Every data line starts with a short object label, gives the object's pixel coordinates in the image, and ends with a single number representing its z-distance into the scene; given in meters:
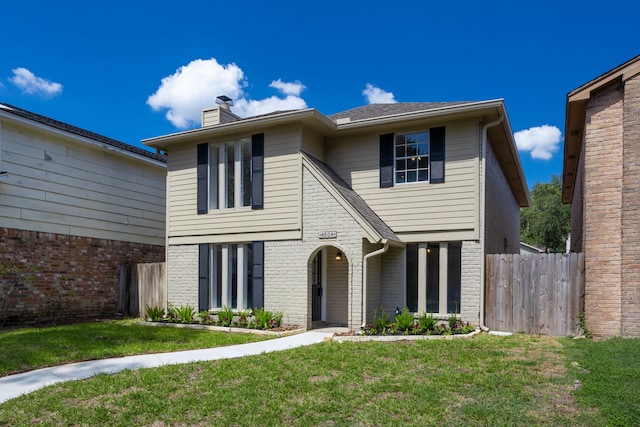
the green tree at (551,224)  42.72
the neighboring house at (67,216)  12.15
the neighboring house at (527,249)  31.54
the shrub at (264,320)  11.36
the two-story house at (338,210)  10.94
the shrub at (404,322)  10.25
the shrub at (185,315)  12.65
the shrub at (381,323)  10.45
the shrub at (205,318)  12.46
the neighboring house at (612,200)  9.14
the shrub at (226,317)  11.98
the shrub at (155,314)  12.98
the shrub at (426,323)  10.22
